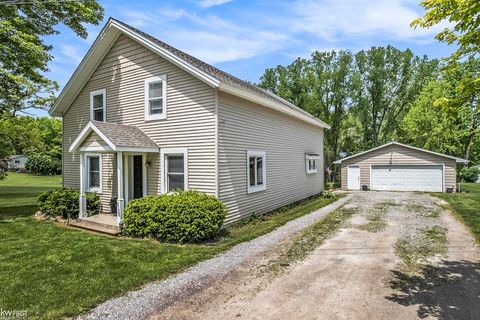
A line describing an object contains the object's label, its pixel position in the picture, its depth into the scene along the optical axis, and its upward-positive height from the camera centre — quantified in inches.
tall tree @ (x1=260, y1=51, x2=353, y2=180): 1306.6 +302.0
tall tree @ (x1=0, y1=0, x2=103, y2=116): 472.7 +184.5
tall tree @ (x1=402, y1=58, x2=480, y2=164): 1196.5 +139.7
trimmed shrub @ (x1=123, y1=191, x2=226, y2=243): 315.3 -58.3
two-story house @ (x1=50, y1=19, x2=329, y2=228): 381.4 +45.0
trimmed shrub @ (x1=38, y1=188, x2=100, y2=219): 446.9 -60.2
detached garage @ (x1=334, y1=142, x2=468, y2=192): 853.2 -28.4
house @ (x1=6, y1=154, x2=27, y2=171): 2508.0 +16.3
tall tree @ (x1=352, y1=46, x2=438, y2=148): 1397.6 +352.9
